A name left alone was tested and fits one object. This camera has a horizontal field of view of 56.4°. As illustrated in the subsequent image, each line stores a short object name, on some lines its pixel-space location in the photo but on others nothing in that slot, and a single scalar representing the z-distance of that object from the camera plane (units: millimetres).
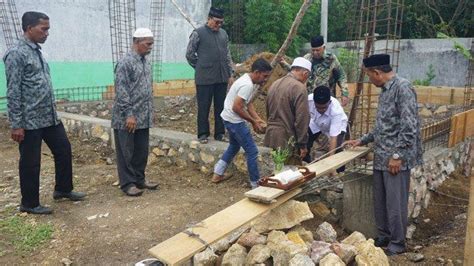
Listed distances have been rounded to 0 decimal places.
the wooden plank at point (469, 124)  6242
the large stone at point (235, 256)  3127
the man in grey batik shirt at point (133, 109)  4641
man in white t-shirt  4648
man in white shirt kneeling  4805
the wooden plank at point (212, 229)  2709
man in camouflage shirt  5848
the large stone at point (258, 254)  3053
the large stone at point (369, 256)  2969
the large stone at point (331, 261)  2850
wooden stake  5898
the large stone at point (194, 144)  5759
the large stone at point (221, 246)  3429
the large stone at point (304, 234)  3441
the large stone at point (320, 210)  4742
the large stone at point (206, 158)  5599
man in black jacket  5734
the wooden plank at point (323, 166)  3195
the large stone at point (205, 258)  3229
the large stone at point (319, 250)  2979
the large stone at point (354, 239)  3322
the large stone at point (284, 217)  3439
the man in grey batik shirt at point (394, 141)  3766
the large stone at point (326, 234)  3598
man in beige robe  4535
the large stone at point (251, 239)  3271
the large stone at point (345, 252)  3010
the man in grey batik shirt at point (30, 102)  4070
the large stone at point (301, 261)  2850
